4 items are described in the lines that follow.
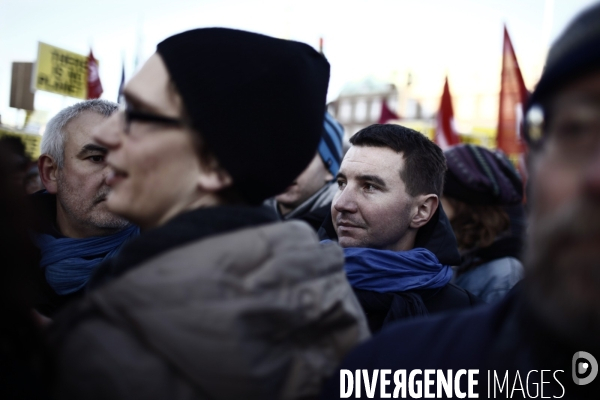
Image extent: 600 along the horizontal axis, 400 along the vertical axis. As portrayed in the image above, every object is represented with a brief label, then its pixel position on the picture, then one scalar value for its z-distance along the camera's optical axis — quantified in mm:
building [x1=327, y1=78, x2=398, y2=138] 58844
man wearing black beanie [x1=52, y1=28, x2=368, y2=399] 1001
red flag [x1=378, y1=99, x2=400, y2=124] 10305
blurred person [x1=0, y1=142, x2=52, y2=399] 1016
